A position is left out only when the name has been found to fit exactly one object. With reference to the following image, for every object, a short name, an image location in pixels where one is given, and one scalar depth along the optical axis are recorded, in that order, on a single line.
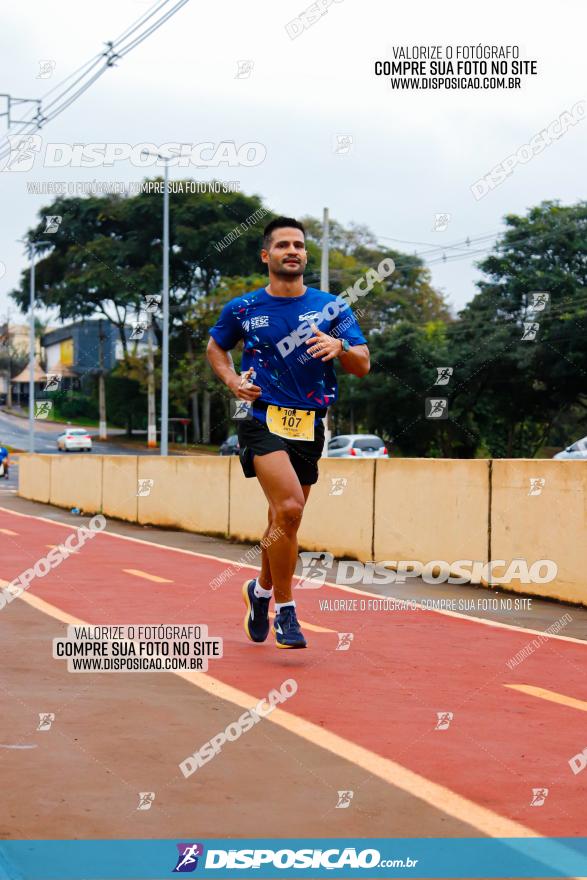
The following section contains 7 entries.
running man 6.89
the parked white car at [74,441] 67.44
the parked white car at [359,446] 43.72
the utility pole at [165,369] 39.16
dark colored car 54.19
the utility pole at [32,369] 48.80
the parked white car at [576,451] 30.25
